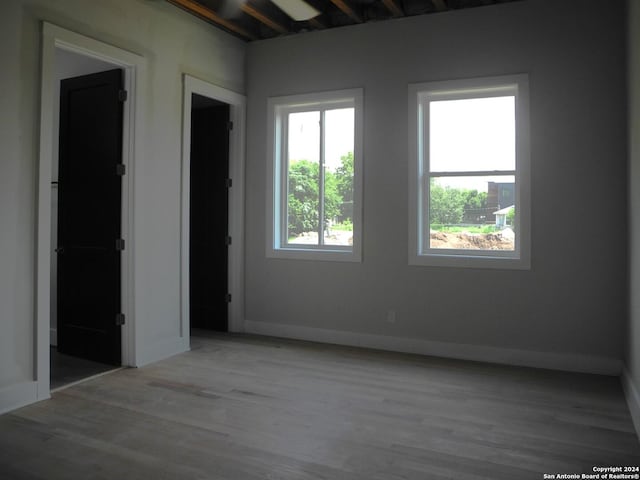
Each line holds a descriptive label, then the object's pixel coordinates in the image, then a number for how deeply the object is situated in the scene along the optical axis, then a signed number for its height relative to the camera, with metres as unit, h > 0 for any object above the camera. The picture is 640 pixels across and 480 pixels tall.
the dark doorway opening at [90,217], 4.16 +0.21
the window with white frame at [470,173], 4.37 +0.63
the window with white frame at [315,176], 5.05 +0.69
